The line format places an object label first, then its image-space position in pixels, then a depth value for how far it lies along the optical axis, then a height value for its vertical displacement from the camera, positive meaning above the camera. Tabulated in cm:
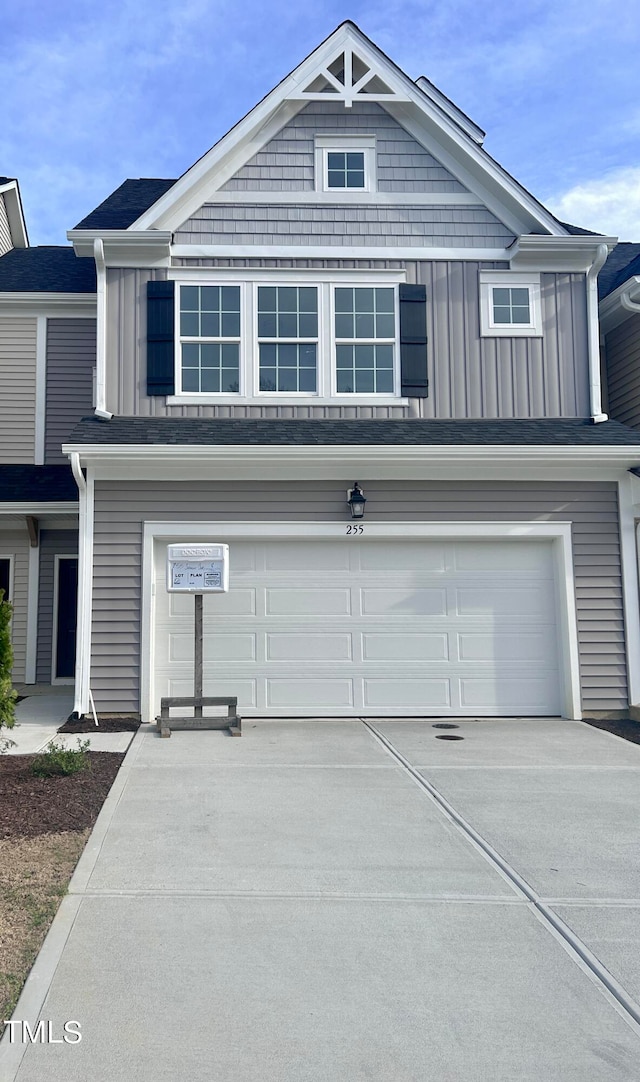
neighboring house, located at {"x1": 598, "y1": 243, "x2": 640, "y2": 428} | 1067 +391
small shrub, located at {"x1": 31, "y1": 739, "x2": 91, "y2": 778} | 622 -104
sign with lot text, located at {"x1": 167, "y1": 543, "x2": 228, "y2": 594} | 820 +58
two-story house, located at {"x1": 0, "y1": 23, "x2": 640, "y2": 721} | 898 +216
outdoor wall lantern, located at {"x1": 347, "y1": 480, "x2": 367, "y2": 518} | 898 +135
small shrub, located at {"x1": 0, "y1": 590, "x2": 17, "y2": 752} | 617 -34
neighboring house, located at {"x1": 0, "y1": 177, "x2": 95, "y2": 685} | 1198 +288
